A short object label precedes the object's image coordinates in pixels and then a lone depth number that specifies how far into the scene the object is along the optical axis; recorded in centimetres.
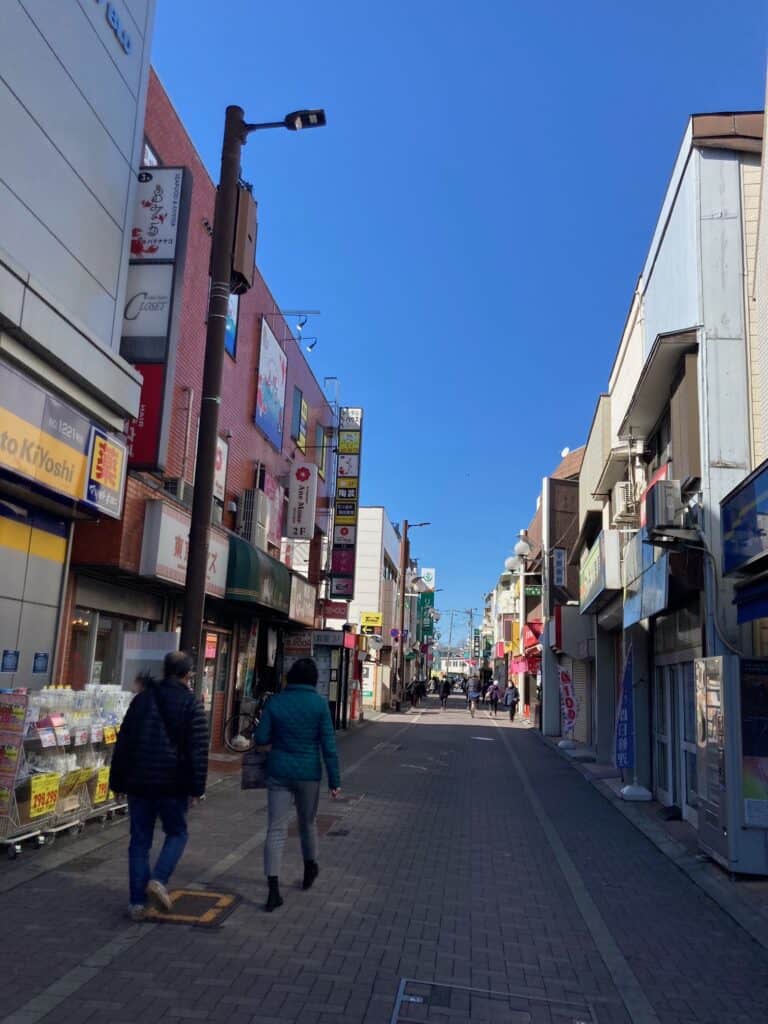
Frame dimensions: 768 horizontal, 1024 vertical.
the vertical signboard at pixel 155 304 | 1154
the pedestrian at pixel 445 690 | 4638
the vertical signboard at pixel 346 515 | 2558
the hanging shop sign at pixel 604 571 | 1550
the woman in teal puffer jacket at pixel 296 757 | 623
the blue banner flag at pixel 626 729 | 1331
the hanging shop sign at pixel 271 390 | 1908
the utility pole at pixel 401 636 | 4600
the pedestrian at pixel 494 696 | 4238
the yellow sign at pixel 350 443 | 2577
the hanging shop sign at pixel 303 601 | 2087
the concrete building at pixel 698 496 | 848
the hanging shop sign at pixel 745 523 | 787
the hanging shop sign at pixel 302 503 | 2164
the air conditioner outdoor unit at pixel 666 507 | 1009
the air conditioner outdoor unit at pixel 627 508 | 1546
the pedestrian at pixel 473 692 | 4078
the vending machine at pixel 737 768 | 785
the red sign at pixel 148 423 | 1162
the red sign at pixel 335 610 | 2669
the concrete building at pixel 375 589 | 4450
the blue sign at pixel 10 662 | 916
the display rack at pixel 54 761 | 731
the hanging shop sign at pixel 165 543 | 1156
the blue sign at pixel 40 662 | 983
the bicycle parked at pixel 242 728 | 1756
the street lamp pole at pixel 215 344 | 911
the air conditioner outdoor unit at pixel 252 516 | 1817
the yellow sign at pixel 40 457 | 823
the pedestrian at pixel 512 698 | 3644
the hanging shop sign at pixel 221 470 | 1650
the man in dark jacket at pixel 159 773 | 568
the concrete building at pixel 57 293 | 870
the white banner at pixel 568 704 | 2219
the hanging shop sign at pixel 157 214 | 1159
